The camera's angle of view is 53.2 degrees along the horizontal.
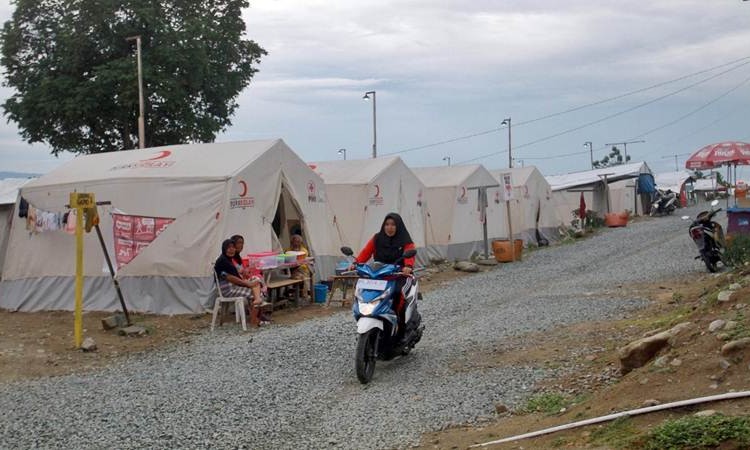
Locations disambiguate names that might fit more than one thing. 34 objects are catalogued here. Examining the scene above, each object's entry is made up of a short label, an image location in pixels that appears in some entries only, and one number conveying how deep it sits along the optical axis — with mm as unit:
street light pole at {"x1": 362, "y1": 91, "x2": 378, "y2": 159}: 35469
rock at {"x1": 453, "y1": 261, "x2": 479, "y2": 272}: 18672
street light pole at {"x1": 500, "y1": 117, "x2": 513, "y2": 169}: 48006
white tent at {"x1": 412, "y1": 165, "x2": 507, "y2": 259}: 21156
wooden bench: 12430
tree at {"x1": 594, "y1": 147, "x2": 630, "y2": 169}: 85850
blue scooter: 7301
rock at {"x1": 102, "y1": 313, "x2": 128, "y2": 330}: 11328
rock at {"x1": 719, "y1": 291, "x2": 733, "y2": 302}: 6473
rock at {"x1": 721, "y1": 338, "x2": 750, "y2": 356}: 4883
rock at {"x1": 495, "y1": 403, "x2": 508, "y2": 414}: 5922
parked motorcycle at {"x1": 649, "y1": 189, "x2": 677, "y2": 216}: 38906
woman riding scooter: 8148
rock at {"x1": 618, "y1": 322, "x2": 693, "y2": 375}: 5949
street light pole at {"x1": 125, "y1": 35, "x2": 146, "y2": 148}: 22453
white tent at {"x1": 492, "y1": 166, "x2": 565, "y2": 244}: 25906
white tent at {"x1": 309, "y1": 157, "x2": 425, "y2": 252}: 17703
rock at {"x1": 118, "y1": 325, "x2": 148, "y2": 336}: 11055
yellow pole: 9844
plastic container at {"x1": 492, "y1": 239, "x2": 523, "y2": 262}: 20328
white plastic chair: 11194
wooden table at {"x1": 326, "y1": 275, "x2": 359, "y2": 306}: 12734
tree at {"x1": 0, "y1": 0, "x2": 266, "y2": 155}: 25188
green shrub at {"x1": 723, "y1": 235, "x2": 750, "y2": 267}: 11789
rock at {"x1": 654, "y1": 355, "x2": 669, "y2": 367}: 5326
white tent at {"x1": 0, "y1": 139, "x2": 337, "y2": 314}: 12617
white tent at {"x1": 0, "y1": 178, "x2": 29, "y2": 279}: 16047
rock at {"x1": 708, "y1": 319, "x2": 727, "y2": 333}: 5504
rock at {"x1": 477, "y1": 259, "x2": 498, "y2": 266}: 19927
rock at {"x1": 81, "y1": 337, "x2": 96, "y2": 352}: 10016
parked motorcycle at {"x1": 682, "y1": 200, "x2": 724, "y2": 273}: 13719
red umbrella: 23328
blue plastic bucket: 13672
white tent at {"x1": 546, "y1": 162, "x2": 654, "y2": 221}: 34469
